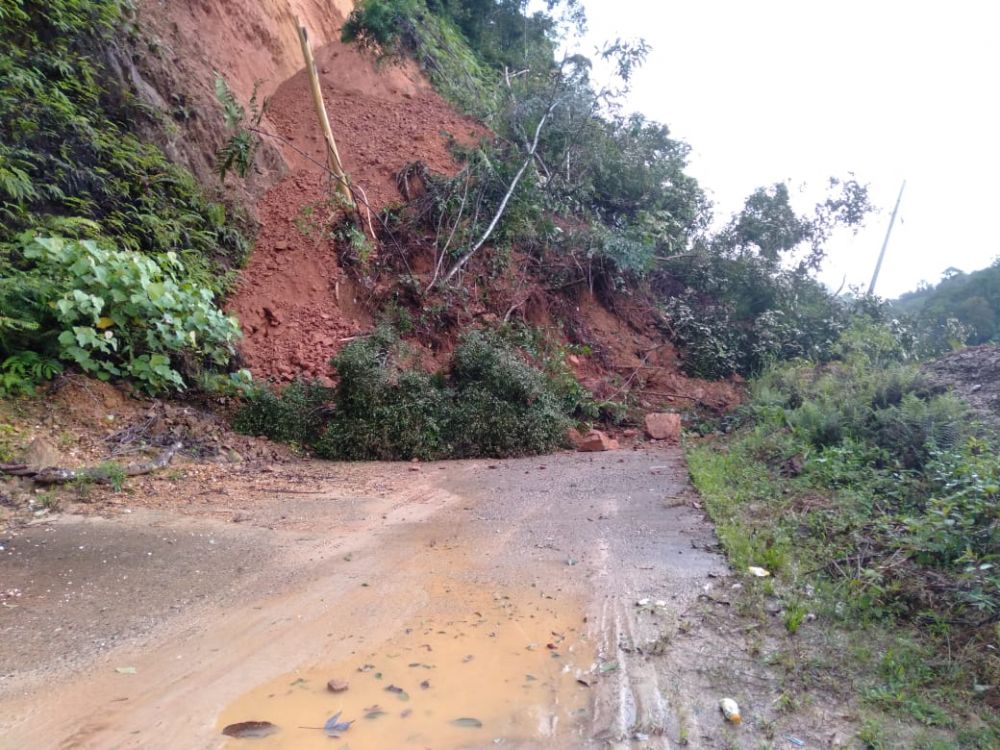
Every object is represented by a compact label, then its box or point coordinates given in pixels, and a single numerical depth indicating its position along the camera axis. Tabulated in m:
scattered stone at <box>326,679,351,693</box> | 2.75
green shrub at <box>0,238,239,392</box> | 5.81
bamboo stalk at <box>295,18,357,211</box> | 10.68
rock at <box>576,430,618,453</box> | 9.20
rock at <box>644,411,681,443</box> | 10.25
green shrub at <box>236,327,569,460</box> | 7.87
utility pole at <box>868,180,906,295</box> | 15.54
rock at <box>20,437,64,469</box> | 5.05
